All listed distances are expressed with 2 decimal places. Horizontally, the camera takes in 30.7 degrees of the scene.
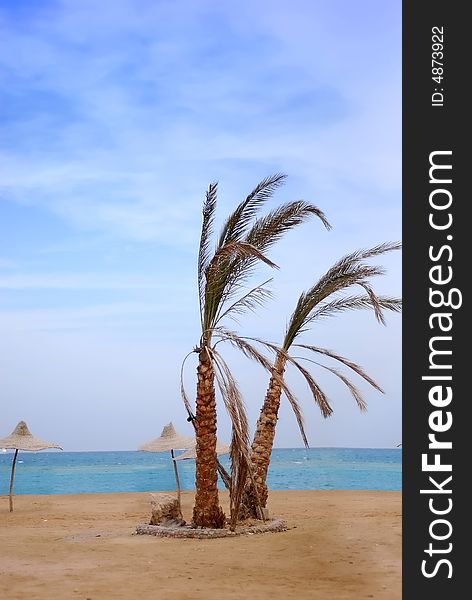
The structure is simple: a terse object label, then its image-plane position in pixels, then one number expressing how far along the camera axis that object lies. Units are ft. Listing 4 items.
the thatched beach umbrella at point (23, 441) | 70.49
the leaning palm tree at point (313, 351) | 49.57
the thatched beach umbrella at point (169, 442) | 69.56
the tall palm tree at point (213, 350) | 43.80
